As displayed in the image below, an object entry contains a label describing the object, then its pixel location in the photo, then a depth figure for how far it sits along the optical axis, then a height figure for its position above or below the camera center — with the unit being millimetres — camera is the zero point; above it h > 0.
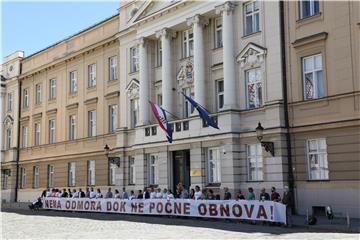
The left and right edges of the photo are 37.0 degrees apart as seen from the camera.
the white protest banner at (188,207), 21016 -1056
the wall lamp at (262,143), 25459 +1928
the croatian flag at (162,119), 29156 +3576
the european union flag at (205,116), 26891 +3387
